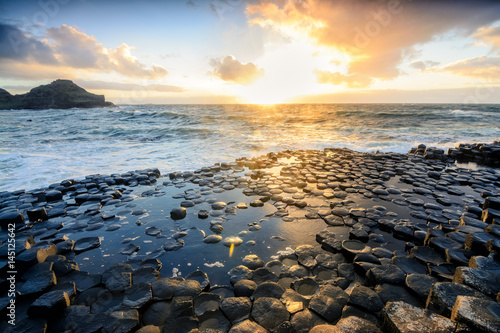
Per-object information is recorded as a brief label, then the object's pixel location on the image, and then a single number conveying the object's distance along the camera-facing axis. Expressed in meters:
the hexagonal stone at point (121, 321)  2.18
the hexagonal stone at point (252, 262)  3.29
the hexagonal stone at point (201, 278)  2.85
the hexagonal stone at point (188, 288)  2.65
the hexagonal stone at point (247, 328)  2.11
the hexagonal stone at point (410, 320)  1.86
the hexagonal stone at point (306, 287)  2.78
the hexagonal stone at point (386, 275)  2.75
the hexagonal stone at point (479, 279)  2.35
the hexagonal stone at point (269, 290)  2.66
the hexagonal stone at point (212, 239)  3.96
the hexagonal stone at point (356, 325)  2.06
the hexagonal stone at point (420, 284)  2.50
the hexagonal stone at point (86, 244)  3.80
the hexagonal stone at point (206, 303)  2.45
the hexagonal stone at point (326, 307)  2.36
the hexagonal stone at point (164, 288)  2.62
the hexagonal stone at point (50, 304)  2.31
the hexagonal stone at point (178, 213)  4.85
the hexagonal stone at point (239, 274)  3.02
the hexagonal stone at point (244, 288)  2.72
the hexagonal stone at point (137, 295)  2.49
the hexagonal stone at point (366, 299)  2.41
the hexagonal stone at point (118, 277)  2.79
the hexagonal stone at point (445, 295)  2.15
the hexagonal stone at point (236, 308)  2.37
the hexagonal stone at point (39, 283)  2.61
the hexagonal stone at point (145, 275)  2.98
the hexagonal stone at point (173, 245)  3.78
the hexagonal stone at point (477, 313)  1.73
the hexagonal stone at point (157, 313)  2.35
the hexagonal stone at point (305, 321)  2.21
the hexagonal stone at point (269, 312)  2.26
